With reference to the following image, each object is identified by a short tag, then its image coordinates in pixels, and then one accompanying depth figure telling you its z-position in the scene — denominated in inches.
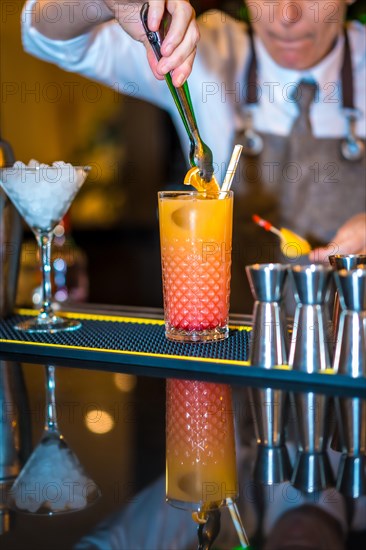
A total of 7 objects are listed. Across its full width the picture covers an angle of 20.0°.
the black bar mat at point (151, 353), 36.0
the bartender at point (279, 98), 64.9
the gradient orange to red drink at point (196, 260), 40.3
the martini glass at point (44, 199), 45.0
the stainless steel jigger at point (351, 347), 31.8
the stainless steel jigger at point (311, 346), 31.5
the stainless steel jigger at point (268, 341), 32.6
